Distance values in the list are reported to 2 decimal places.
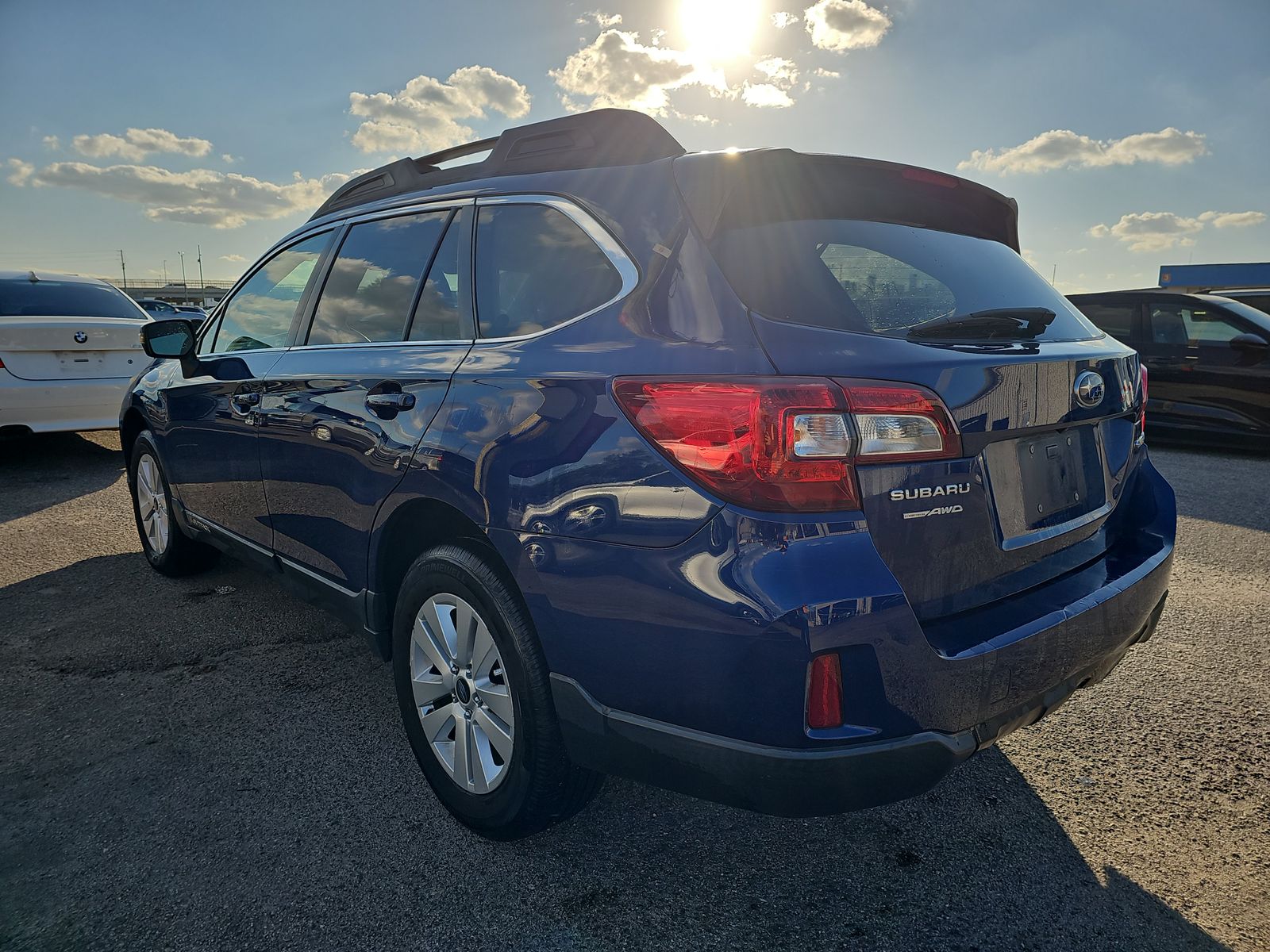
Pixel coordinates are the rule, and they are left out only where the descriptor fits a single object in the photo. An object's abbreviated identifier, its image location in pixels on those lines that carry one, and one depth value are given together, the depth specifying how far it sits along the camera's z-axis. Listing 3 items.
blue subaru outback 1.63
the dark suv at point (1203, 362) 7.96
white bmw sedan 6.71
